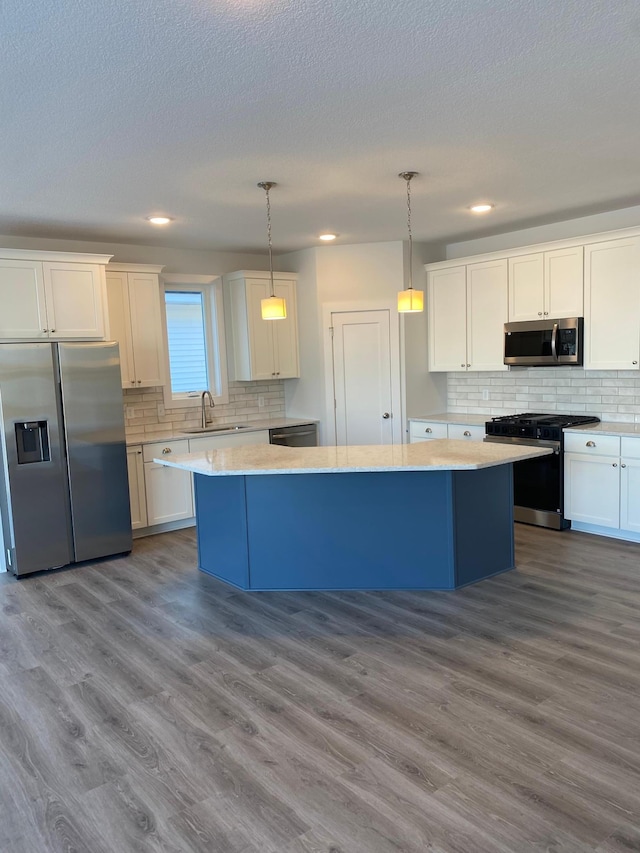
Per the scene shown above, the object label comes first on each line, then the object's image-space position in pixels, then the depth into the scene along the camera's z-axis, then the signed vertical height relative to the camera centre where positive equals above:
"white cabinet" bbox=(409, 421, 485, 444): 5.96 -0.66
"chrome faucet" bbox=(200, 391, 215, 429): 6.35 -0.36
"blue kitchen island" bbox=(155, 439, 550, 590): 3.99 -0.98
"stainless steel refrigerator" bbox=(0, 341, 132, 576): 4.68 -0.61
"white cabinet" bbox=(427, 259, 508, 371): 5.87 +0.43
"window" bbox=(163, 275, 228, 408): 6.25 +0.31
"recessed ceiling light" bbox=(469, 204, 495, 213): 4.86 +1.17
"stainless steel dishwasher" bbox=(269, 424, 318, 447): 6.41 -0.70
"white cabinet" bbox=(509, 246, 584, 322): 5.26 +0.63
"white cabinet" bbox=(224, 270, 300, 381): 6.35 +0.37
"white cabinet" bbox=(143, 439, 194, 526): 5.55 -1.03
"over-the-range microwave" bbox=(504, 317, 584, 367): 5.30 +0.14
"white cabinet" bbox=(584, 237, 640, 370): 4.93 +0.40
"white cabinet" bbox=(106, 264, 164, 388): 5.51 +0.45
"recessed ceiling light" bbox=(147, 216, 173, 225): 4.82 +1.16
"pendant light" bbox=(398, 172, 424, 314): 4.00 +0.39
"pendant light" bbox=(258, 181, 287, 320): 4.05 +0.38
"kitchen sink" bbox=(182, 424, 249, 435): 6.04 -0.57
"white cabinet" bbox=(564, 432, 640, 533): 4.80 -0.96
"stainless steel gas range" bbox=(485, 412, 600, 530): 5.22 -0.92
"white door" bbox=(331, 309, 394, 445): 6.36 -0.12
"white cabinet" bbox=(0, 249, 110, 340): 4.73 +0.61
